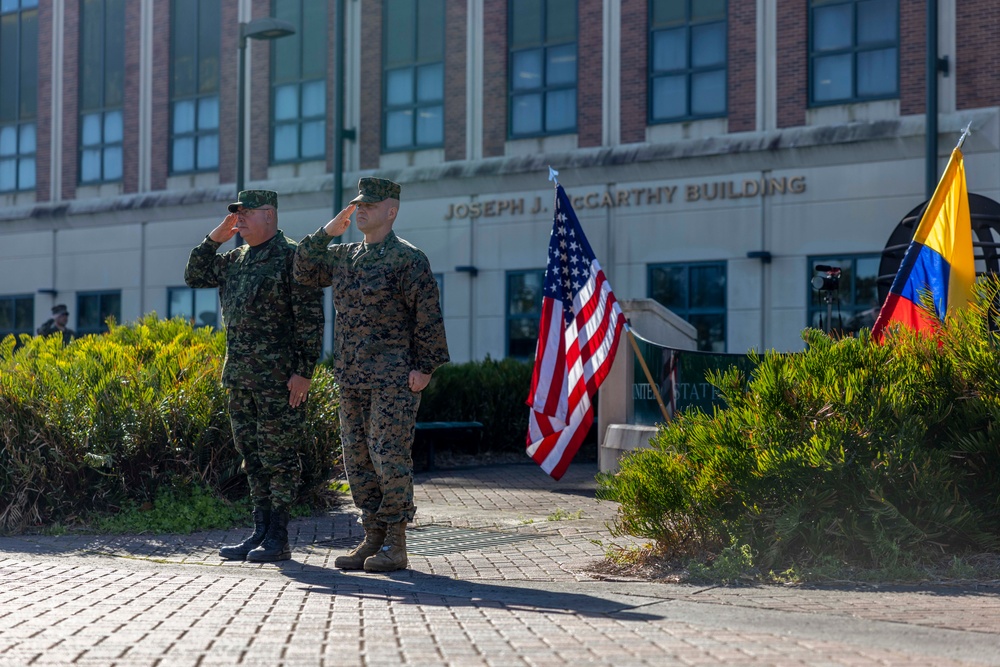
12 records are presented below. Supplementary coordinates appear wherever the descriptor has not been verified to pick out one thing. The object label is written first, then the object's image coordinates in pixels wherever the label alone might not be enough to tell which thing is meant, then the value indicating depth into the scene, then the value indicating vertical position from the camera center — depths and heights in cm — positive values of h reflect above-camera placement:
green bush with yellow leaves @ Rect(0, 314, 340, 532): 891 -57
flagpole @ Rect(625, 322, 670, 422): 983 -20
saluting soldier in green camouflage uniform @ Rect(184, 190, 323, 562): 733 -4
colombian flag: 857 +59
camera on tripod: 1341 +79
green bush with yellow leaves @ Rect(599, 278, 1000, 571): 661 -52
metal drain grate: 787 -113
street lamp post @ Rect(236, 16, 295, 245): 2116 +513
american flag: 1008 +9
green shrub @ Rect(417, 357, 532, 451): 1650 -57
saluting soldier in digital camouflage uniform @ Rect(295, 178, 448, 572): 688 +4
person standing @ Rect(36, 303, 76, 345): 1855 +39
